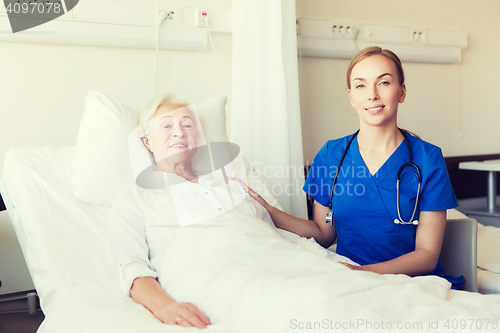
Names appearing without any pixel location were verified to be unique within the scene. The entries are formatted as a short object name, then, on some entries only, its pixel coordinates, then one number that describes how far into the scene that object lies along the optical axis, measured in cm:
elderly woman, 104
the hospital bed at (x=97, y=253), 80
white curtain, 197
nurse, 124
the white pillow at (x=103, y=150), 142
